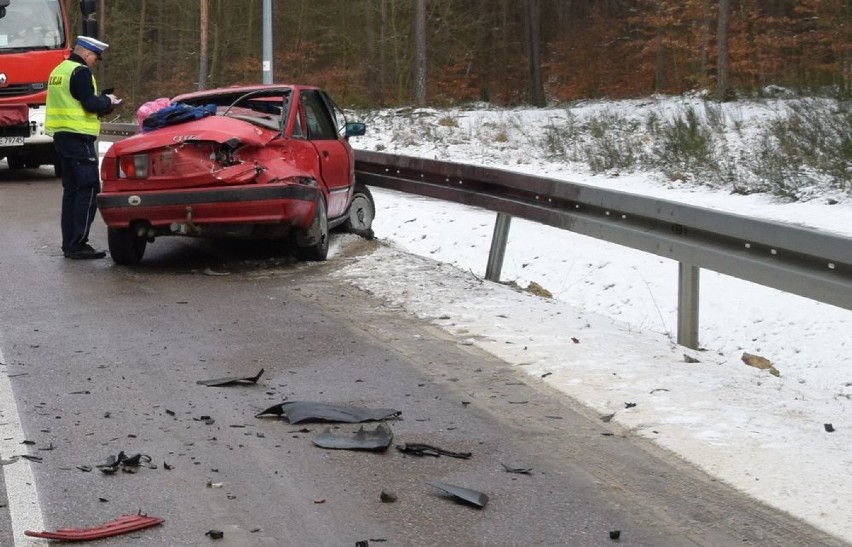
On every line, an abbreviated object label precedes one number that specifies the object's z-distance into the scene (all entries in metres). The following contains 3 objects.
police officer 10.95
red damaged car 9.83
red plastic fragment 4.27
